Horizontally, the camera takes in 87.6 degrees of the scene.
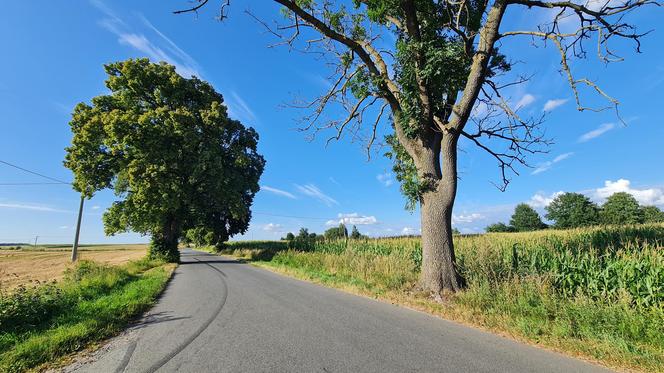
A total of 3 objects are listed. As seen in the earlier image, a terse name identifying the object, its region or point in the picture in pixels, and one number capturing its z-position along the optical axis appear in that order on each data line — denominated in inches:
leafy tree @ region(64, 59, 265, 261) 897.5
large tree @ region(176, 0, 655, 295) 354.6
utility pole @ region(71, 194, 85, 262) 1024.7
